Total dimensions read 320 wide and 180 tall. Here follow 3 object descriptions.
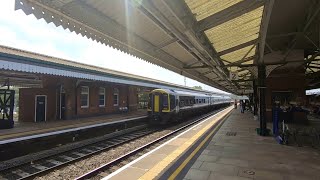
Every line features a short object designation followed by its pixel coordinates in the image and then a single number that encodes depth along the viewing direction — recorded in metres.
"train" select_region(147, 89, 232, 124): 17.41
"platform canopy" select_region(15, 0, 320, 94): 4.39
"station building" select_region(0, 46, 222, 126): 10.96
